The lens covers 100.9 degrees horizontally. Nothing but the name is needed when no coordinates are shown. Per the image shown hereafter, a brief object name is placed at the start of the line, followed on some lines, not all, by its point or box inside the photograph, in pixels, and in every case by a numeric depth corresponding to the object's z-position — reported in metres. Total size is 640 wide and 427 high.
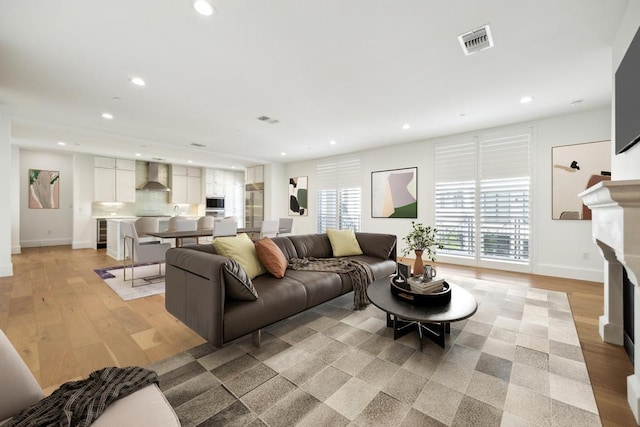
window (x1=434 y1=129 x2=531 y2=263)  4.52
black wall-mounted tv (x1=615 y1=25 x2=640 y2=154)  1.64
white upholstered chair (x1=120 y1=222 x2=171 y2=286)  3.85
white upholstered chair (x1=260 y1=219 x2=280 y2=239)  5.40
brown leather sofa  1.85
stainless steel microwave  9.38
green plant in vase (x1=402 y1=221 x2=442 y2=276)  2.56
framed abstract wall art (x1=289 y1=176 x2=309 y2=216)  8.05
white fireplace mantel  1.23
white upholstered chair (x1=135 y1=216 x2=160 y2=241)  5.50
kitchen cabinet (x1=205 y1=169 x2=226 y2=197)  9.37
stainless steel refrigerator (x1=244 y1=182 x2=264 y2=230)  8.60
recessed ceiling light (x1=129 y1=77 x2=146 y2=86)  2.99
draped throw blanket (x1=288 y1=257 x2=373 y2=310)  2.92
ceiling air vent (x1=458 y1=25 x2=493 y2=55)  2.21
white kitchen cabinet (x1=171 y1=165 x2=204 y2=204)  8.79
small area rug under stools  3.42
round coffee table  1.89
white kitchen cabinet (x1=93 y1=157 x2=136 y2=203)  7.23
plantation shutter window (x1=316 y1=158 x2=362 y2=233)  6.90
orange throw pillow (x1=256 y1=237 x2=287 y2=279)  2.59
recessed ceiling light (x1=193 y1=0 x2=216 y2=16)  1.89
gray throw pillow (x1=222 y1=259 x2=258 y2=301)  1.90
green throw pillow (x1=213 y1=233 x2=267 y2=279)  2.48
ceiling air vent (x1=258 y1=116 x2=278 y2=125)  4.28
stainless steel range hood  8.18
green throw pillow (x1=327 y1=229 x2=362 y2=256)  3.71
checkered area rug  1.43
